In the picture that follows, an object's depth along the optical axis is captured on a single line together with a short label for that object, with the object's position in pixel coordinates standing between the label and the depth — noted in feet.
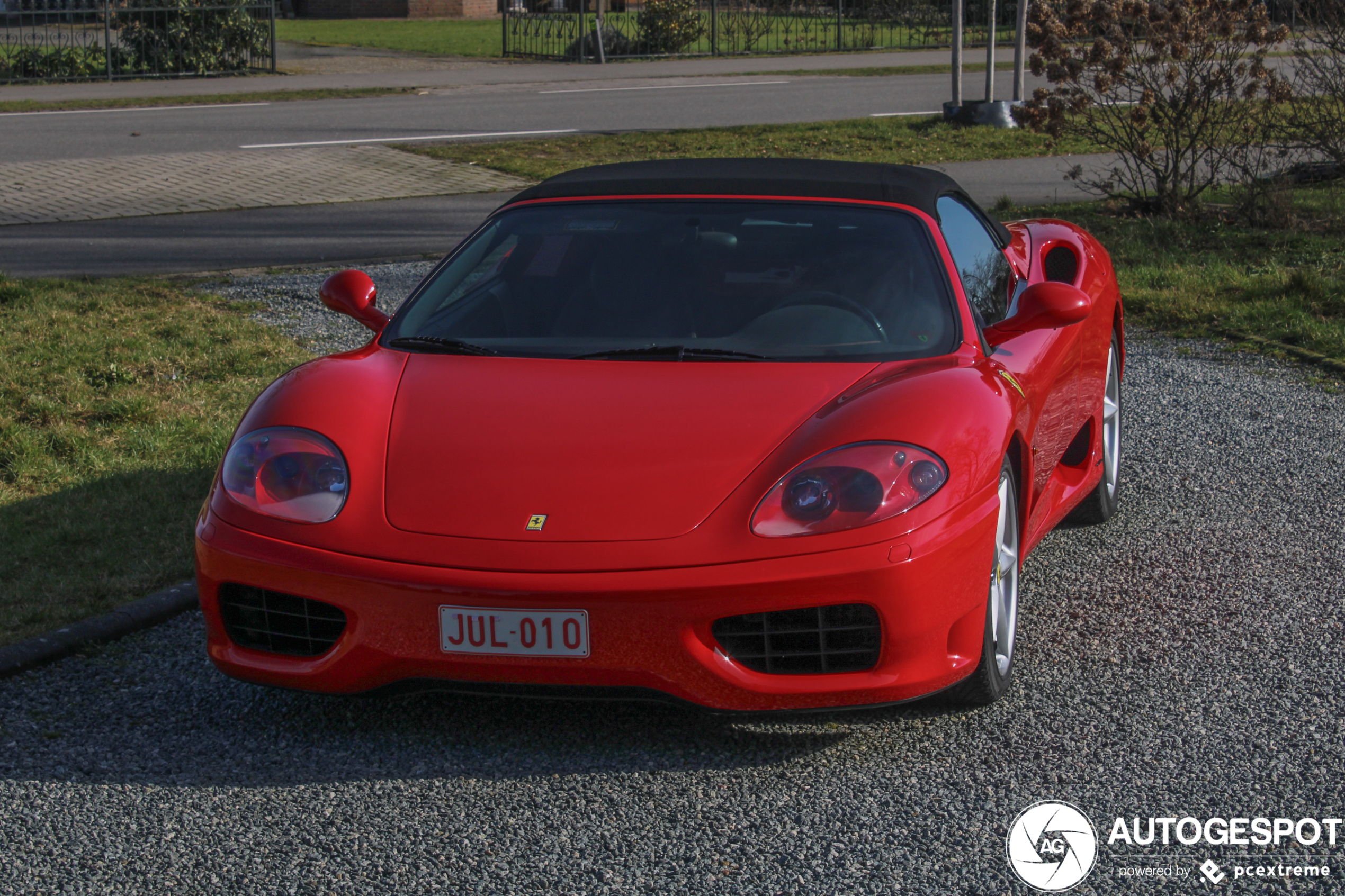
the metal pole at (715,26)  102.78
